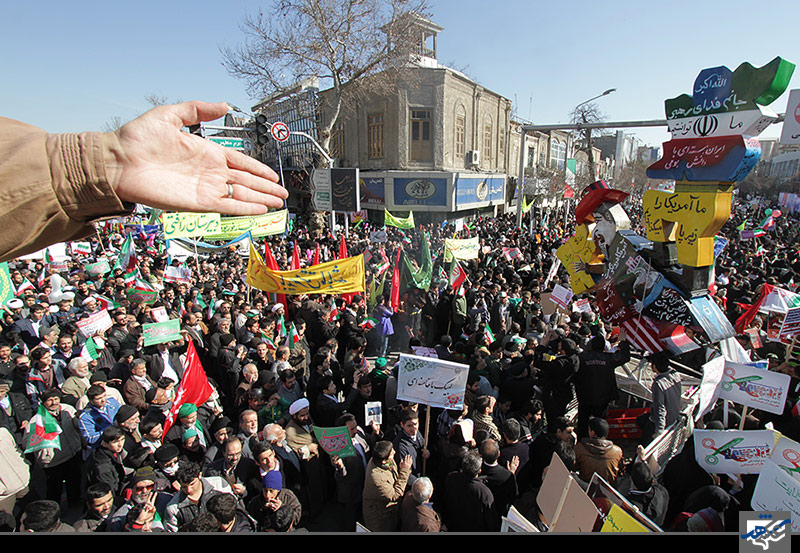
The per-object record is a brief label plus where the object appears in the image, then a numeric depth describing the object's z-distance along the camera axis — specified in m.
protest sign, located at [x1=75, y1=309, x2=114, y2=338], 6.13
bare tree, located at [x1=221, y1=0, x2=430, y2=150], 18.30
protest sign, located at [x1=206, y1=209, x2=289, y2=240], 12.12
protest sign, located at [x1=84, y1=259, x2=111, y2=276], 10.81
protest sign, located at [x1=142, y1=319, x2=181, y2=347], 5.64
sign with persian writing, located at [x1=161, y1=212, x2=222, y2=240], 10.66
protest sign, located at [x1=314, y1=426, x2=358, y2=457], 3.78
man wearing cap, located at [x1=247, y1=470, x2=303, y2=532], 3.16
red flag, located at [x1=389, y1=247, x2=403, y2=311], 8.74
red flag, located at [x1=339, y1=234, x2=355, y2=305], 10.54
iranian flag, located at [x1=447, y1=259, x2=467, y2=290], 9.29
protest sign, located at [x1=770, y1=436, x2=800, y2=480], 2.69
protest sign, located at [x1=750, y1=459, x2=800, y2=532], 2.52
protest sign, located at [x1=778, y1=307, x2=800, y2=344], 6.20
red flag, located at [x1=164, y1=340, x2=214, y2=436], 4.50
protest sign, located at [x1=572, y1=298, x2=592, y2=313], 8.62
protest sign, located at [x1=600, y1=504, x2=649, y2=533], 2.26
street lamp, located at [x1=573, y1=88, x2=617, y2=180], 25.00
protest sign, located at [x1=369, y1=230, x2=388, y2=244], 16.44
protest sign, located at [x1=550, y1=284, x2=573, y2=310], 8.20
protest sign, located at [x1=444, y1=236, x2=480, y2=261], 10.88
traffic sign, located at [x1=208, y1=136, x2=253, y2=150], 10.79
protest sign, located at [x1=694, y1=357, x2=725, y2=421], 4.20
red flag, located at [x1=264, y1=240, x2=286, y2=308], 8.78
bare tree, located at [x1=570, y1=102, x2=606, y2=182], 28.02
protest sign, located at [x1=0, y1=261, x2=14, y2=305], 6.95
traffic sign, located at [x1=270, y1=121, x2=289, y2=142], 13.81
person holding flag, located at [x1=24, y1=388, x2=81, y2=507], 4.02
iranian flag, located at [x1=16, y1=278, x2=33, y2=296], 8.76
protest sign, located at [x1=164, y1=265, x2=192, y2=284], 9.92
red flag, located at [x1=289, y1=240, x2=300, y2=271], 9.67
